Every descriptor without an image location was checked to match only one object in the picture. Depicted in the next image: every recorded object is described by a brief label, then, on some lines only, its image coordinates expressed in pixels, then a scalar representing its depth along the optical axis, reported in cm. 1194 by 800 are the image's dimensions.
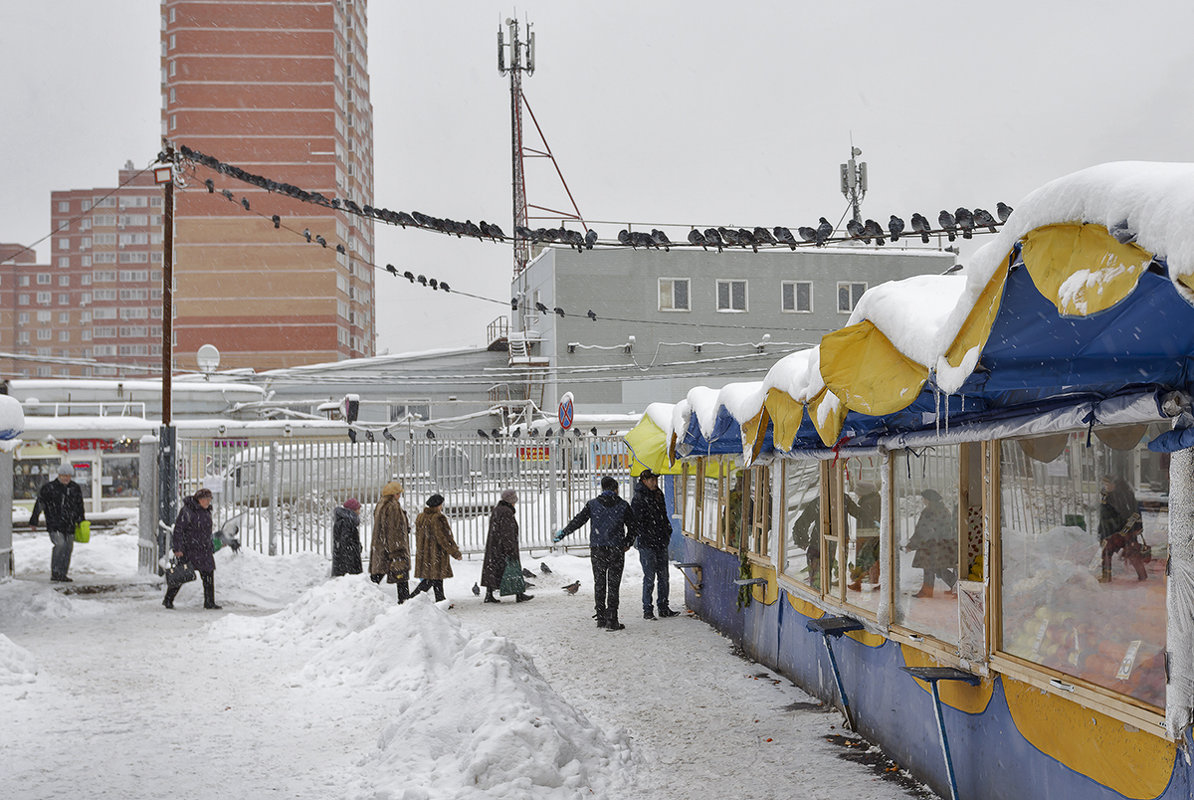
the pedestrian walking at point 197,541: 1404
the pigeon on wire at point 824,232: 1126
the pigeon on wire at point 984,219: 1056
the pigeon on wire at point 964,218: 1061
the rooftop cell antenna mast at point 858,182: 3450
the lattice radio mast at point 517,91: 4556
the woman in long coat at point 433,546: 1392
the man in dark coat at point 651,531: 1329
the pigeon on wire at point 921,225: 1075
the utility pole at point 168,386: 1711
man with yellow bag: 1606
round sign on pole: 2164
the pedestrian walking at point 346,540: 1489
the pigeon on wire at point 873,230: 1055
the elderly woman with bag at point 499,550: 1495
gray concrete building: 4019
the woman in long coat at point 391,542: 1373
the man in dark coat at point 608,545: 1260
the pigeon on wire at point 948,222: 1060
